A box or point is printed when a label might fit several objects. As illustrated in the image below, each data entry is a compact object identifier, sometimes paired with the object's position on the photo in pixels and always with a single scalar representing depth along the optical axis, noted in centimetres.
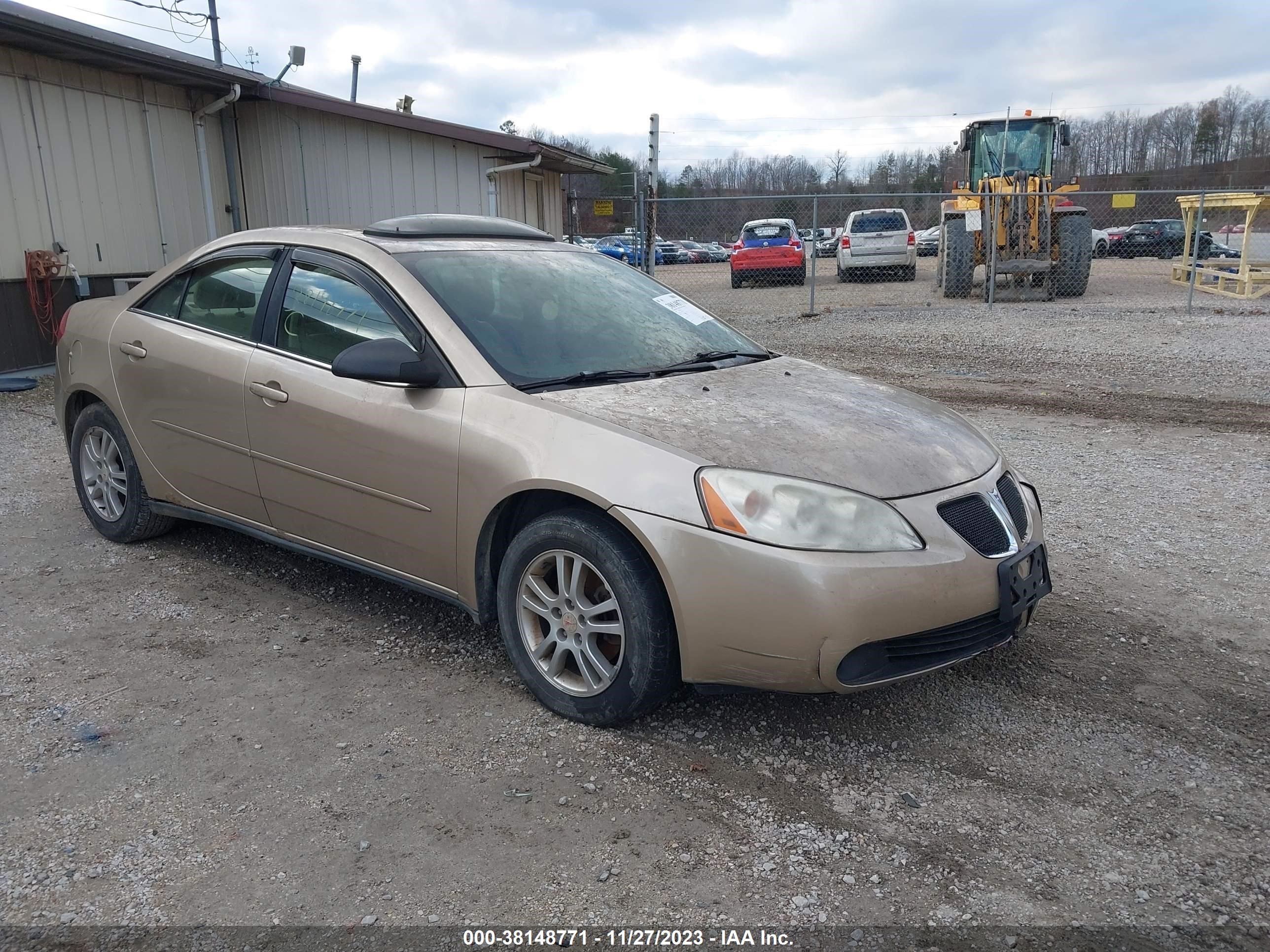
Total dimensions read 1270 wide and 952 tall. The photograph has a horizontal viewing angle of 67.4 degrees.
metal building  975
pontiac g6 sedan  276
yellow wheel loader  1636
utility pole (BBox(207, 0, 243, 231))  1291
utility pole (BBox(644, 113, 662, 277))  1505
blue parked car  2892
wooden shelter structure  1541
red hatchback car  2266
